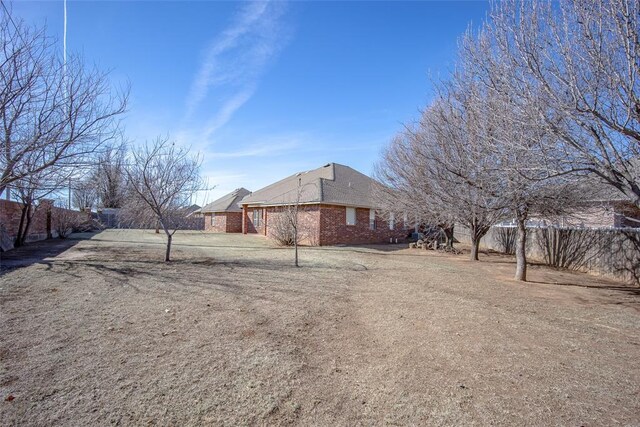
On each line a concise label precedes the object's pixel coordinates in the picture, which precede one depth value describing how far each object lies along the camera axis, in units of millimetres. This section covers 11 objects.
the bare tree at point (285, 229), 17641
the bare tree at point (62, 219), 21688
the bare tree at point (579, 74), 4938
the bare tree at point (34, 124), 6543
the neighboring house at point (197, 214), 37175
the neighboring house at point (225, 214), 31078
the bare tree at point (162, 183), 11539
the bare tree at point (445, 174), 8969
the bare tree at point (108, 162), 9461
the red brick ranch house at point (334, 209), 18922
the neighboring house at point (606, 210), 10984
